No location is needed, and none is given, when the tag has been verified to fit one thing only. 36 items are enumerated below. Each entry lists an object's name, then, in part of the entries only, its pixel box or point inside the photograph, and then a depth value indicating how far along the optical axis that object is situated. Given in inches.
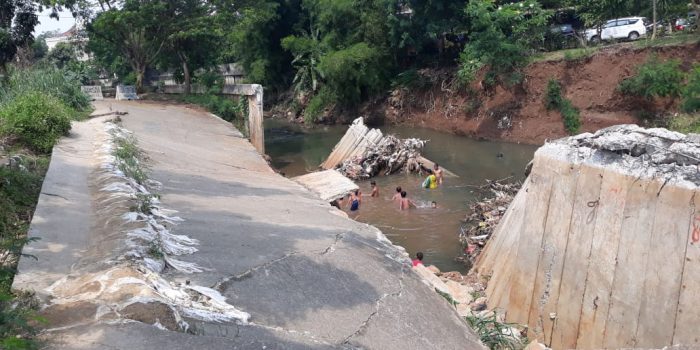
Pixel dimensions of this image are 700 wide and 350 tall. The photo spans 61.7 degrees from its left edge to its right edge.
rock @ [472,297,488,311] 308.2
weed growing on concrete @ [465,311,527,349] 246.4
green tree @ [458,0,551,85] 994.7
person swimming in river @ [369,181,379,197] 658.3
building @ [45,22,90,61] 1252.2
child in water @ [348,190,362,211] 592.4
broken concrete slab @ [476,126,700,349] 222.4
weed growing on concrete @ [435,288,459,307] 271.4
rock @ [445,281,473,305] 316.2
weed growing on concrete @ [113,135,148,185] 328.6
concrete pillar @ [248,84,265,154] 694.5
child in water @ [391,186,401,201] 610.1
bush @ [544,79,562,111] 960.9
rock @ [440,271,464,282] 367.7
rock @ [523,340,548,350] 234.7
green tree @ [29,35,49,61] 1844.5
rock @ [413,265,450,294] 289.2
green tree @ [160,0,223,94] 890.7
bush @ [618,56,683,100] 838.5
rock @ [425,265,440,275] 398.3
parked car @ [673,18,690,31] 997.2
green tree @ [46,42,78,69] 1785.2
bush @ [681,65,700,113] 738.8
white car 1066.7
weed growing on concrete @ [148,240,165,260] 202.8
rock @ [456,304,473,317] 287.9
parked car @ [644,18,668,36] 1033.5
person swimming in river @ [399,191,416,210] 603.8
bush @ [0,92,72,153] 395.5
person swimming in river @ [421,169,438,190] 681.6
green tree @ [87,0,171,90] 861.2
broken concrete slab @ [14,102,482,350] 153.9
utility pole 899.4
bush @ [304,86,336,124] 1299.2
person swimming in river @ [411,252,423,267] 402.7
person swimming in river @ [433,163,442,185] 699.4
